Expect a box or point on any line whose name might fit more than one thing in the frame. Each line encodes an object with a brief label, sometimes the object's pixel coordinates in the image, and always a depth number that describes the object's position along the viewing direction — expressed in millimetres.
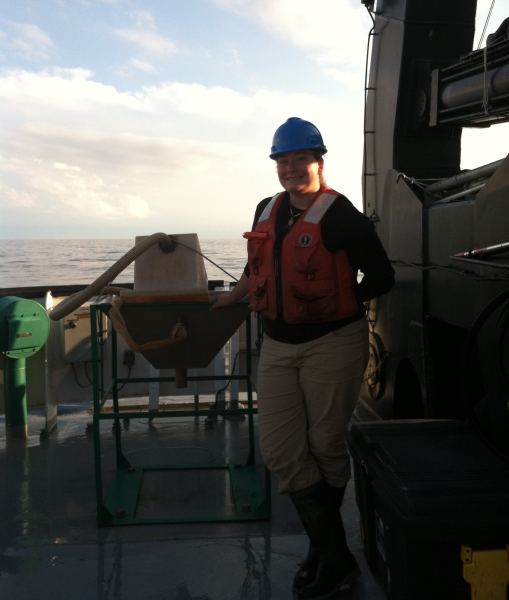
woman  2781
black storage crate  2172
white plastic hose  3543
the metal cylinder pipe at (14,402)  5234
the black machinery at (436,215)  2559
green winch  5133
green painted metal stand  3619
